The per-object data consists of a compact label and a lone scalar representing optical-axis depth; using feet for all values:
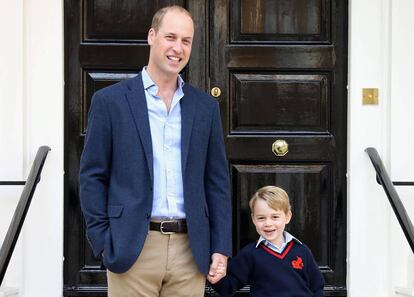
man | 11.44
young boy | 13.98
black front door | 16.65
